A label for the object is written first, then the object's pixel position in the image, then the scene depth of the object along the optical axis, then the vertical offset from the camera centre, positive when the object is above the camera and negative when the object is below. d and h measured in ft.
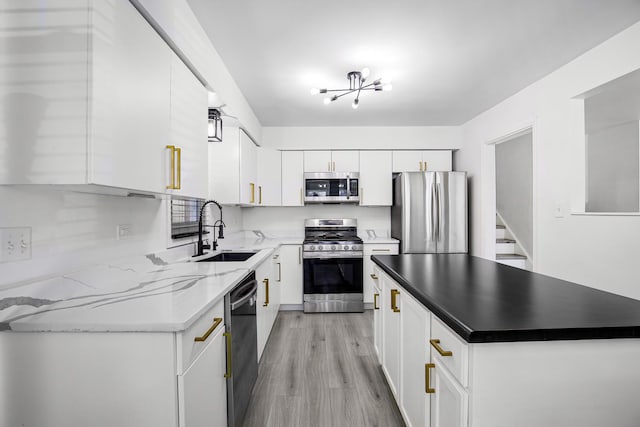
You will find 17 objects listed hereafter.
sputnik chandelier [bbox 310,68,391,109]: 8.09 +3.91
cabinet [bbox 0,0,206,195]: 3.23 +1.30
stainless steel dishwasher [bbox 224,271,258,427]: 4.82 -2.39
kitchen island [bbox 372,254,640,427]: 2.88 -1.44
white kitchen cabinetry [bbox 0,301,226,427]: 3.12 -1.71
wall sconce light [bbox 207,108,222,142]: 7.82 +2.41
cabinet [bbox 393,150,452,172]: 13.64 +2.58
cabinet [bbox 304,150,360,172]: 13.56 +2.47
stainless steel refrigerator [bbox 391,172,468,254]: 12.42 +0.15
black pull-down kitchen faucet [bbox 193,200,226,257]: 7.77 -0.74
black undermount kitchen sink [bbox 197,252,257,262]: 8.85 -1.19
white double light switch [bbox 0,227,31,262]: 3.36 -0.32
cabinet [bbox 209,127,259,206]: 9.53 +1.59
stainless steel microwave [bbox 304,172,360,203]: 13.20 +1.30
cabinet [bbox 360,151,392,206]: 13.55 +1.71
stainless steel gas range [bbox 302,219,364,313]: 12.12 -2.47
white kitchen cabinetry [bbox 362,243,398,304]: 12.46 -1.74
